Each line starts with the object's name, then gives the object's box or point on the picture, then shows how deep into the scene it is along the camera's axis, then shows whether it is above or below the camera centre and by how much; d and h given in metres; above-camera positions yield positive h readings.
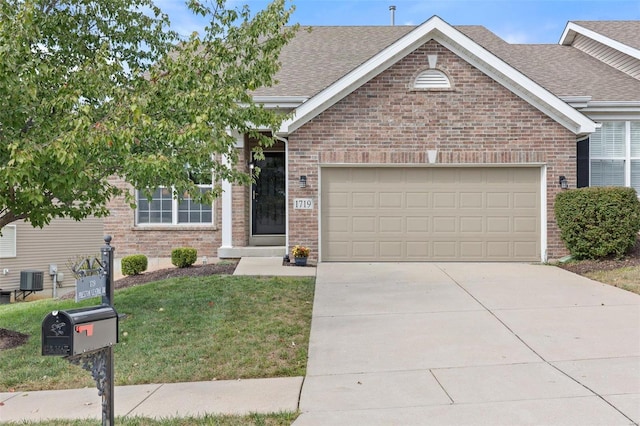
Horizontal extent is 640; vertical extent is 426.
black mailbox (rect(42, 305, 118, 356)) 3.21 -0.74
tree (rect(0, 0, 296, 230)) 5.89 +1.40
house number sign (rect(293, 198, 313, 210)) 12.09 +0.18
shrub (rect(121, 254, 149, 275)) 12.30 -1.23
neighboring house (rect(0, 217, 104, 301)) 21.14 -1.62
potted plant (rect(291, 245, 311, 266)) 11.63 -0.96
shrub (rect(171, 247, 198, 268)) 12.36 -1.06
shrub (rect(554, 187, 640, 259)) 10.86 -0.19
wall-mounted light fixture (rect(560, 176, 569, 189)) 12.00 +0.62
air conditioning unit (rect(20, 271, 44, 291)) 20.66 -2.70
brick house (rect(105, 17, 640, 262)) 11.96 +1.17
